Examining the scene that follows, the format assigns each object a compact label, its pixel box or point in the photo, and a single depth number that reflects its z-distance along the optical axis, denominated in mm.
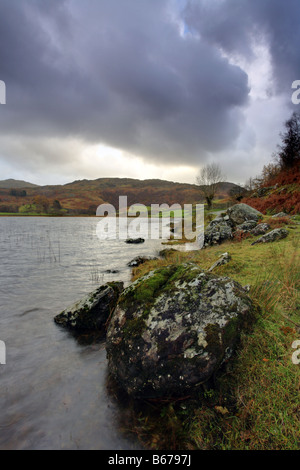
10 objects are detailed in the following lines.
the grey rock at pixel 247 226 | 14529
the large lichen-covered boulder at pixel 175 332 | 3660
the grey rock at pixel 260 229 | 13456
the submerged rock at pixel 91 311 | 6590
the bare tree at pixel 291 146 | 28516
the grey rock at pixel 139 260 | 14953
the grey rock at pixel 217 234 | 14722
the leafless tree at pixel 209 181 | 50750
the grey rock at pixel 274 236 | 11137
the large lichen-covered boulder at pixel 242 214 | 15883
